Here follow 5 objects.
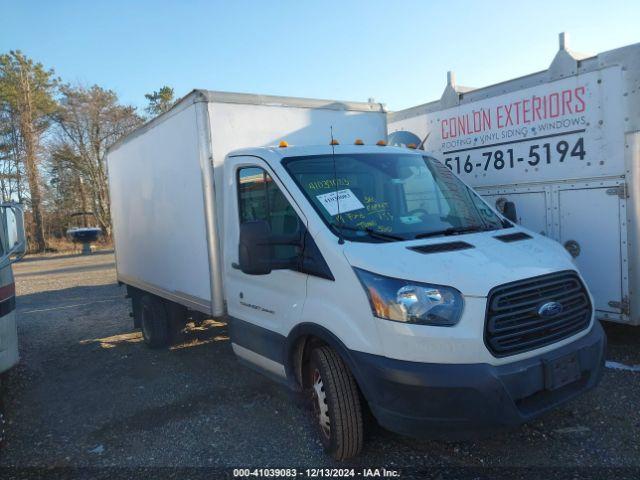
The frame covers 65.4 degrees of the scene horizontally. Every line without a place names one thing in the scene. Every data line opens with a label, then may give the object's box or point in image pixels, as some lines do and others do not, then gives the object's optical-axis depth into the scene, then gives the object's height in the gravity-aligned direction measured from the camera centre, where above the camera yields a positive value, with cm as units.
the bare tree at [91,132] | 3581 +665
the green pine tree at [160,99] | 4384 +1052
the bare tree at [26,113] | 3259 +752
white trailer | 459 +37
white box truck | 280 -48
